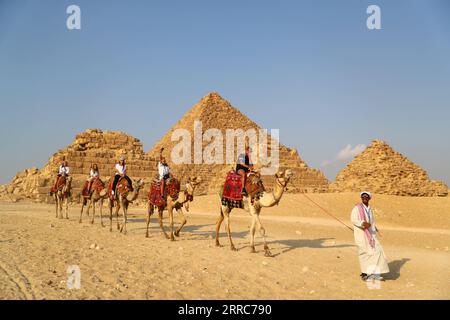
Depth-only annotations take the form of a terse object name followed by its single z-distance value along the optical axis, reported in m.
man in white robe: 6.31
